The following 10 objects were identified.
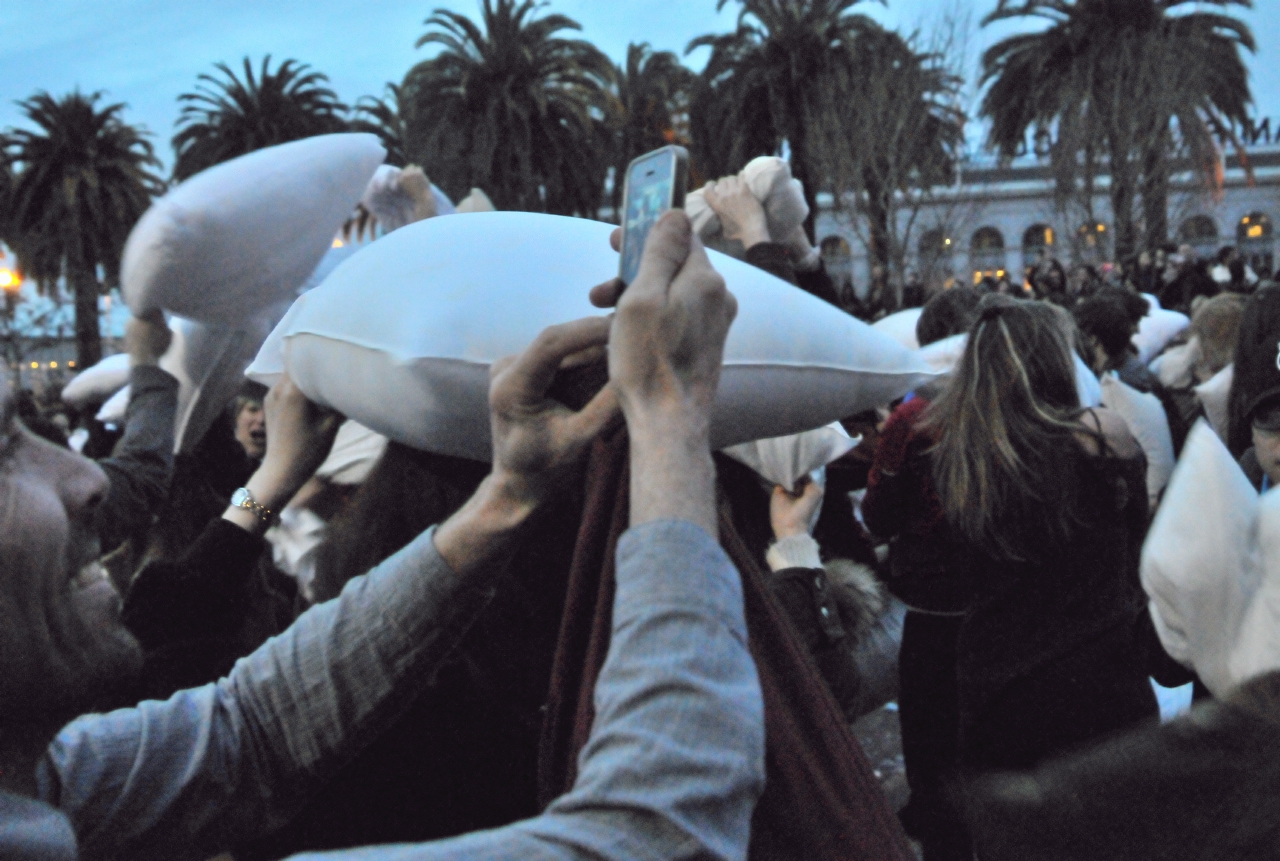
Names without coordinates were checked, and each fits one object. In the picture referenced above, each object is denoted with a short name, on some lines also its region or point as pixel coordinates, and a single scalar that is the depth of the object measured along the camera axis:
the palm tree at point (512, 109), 21.08
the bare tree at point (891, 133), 18.58
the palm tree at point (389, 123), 23.91
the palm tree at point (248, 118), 21.81
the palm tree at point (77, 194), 21.64
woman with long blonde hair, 2.15
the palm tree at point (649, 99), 23.98
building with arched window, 35.66
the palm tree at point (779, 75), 20.33
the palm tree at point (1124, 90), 19.58
